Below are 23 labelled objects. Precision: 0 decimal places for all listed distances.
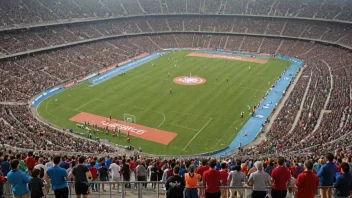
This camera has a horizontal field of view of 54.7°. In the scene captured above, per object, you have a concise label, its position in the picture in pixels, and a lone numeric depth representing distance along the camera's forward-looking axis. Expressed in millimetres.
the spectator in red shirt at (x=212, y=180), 10117
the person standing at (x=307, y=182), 9805
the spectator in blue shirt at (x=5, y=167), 14095
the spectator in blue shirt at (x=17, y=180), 10195
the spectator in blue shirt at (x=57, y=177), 10539
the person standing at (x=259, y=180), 10102
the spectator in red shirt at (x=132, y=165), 19219
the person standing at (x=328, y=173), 10930
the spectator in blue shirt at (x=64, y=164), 15113
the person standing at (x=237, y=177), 10987
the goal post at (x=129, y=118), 44844
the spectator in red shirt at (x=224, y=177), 12117
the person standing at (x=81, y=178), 11211
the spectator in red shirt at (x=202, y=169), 12328
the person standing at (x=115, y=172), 15883
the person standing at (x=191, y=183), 10148
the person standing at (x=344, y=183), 10195
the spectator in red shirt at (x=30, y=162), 14680
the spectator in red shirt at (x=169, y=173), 13807
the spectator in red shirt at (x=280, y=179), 10047
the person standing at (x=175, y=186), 9875
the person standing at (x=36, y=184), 10148
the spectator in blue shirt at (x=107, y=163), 18656
